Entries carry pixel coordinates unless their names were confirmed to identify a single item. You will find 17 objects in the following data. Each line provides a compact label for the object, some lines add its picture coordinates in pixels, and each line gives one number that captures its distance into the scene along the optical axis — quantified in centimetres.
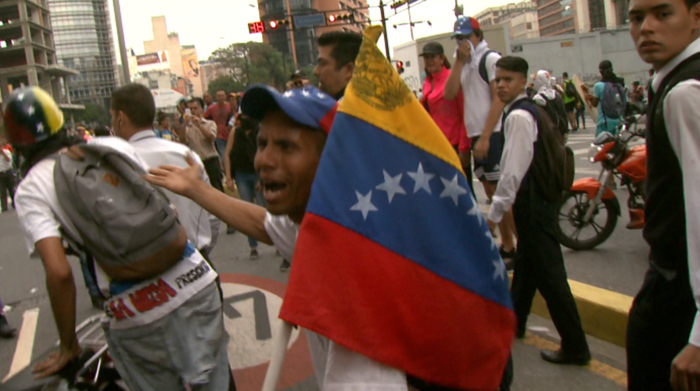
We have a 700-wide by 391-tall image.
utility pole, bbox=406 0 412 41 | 4098
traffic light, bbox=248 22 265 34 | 3052
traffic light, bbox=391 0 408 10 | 2936
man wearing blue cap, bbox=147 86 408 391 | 146
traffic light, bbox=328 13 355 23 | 2923
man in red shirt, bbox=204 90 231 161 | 1070
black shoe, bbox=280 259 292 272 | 673
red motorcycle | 611
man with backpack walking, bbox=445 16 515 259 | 516
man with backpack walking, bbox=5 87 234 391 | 226
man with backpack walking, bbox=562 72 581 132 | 1627
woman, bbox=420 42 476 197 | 565
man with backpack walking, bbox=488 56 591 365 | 357
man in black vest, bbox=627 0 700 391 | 168
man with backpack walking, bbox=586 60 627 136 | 984
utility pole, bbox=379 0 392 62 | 2895
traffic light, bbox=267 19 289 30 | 2775
